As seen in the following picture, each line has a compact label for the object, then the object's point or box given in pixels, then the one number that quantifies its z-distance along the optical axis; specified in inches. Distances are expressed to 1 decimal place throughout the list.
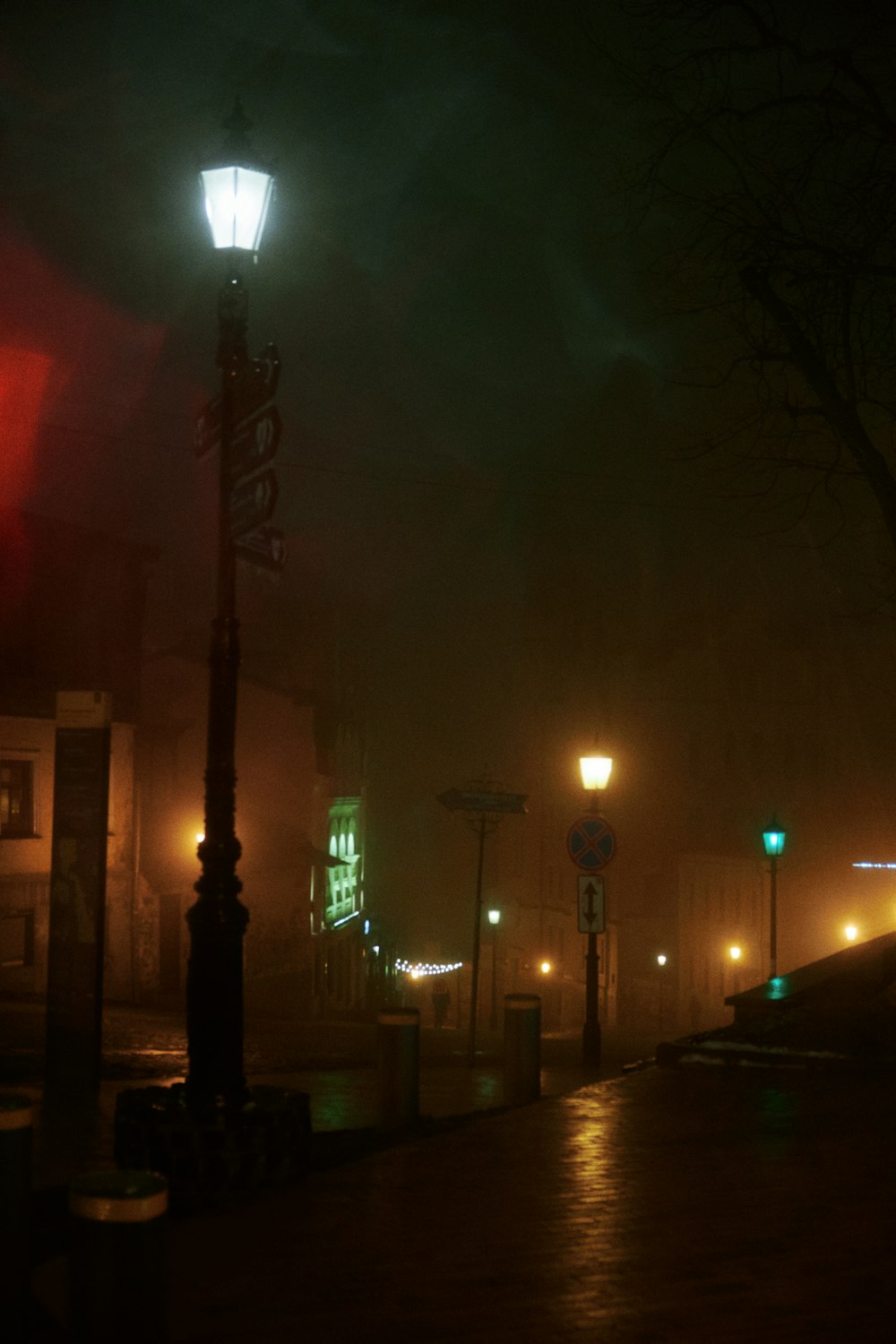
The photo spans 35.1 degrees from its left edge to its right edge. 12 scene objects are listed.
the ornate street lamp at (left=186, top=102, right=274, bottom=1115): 326.3
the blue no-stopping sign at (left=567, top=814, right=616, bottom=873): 636.7
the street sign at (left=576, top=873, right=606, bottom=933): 640.4
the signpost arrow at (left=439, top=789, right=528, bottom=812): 697.6
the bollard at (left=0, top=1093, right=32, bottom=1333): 207.6
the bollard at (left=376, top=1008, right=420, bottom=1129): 416.5
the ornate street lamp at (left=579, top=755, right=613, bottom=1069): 645.9
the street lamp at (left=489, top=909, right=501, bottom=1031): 1413.0
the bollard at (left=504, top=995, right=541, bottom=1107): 478.9
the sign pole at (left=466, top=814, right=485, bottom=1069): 860.1
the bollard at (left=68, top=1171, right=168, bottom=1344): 177.5
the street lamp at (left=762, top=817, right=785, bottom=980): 998.4
